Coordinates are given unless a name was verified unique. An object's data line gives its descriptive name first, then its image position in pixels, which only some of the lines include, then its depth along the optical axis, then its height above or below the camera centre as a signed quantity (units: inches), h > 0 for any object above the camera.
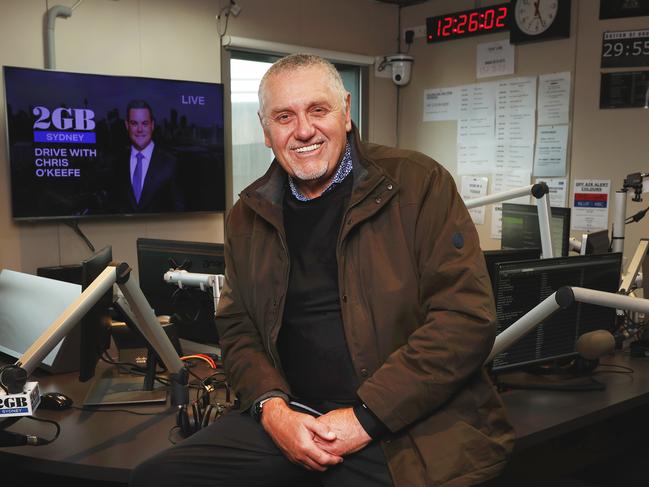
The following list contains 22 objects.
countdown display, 153.5 +25.7
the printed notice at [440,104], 196.2 +16.3
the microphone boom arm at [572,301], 61.7 -13.1
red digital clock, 178.1 +37.3
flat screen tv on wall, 135.4 +3.0
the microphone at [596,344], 66.7 -18.2
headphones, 64.0 -24.8
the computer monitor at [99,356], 69.4 -21.1
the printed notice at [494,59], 181.3 +27.5
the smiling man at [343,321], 56.7 -14.7
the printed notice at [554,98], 169.3 +15.6
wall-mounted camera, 203.0 +28.2
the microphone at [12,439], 57.4 -23.9
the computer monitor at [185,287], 88.0 -17.1
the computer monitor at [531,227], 112.9 -11.5
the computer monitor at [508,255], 87.4 -12.6
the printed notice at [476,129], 187.5 +8.6
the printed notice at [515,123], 177.5 +9.8
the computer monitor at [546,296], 77.8 -16.5
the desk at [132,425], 57.6 -26.0
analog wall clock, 166.1 +35.2
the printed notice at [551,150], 170.9 +2.5
